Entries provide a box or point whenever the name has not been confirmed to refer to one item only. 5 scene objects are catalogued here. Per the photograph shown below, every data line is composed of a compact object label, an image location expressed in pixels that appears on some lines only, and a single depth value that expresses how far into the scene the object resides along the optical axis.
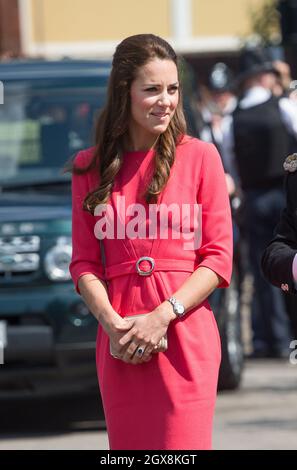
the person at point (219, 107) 18.12
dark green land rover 15.16
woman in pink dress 8.45
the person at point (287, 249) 8.28
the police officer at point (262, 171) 21.23
